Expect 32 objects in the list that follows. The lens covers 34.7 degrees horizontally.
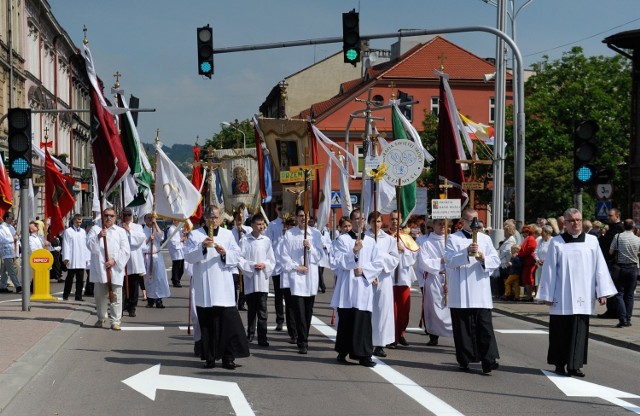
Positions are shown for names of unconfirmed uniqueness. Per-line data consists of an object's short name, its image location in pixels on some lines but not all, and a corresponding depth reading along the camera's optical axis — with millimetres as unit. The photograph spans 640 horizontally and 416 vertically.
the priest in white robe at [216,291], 11562
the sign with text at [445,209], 14891
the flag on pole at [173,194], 15648
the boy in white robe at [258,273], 13916
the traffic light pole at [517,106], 17500
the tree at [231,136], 99644
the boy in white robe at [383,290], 12492
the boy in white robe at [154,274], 19859
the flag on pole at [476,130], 24264
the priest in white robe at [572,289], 11281
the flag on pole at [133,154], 20672
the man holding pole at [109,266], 15906
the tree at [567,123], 50750
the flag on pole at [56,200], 21703
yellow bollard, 20266
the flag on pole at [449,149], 19859
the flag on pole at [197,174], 22364
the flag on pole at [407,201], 20972
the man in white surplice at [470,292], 11516
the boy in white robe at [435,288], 13922
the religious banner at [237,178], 26828
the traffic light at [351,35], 16906
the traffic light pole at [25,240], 17375
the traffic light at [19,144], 17000
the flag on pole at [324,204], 19016
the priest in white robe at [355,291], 11945
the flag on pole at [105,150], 17531
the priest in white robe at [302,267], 13432
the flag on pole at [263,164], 20453
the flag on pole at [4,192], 18531
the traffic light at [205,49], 17297
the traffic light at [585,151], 13531
